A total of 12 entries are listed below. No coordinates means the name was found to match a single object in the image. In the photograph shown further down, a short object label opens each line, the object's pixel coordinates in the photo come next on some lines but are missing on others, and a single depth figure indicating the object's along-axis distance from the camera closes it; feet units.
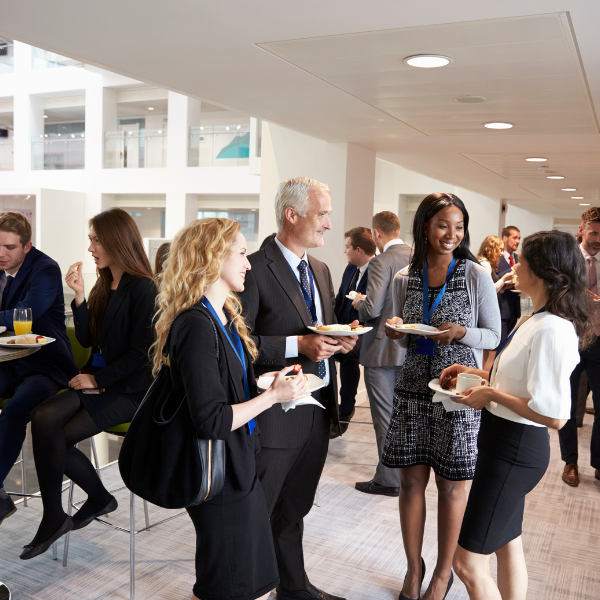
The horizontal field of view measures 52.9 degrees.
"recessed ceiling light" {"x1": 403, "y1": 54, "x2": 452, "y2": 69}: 9.56
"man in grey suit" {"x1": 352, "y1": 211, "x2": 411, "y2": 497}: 12.35
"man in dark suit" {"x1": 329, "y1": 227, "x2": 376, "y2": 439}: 15.02
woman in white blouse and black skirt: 5.57
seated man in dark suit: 9.33
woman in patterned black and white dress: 7.70
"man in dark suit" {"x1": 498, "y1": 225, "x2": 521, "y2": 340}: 19.17
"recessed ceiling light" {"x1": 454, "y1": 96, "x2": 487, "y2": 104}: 12.28
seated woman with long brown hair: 8.61
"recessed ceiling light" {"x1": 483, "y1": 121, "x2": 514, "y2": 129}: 15.10
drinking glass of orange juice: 9.05
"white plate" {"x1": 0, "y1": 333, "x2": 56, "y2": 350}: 8.16
